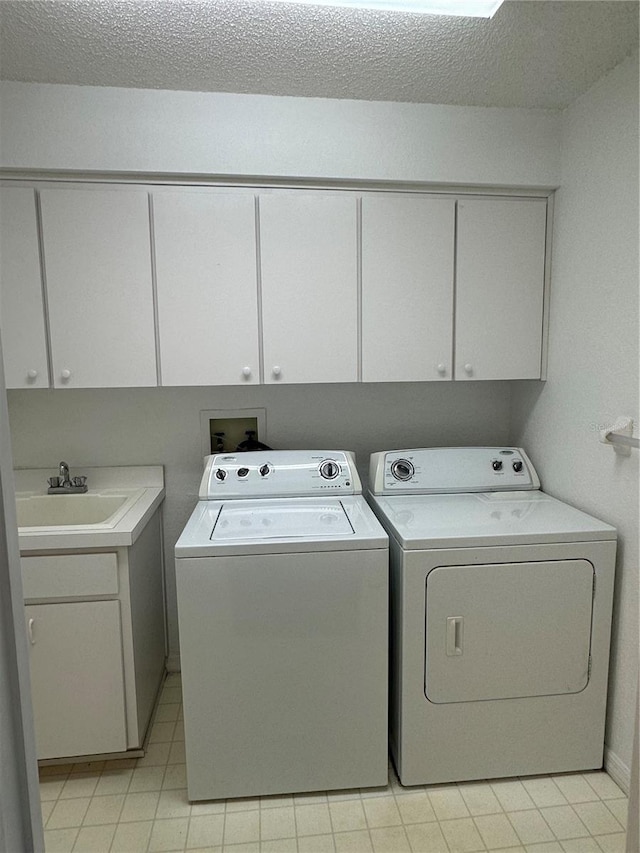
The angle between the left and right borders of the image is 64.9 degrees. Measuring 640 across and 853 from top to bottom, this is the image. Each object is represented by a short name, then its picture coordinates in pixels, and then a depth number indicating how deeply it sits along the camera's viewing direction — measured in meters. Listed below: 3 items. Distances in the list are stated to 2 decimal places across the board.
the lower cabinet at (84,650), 1.71
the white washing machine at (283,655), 1.57
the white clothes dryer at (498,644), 1.64
